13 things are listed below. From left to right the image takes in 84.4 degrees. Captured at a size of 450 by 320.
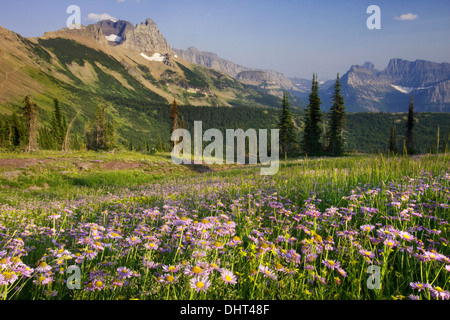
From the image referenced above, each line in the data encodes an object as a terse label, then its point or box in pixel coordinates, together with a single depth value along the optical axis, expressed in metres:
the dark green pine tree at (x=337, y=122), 53.16
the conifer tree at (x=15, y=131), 75.75
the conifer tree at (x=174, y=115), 56.62
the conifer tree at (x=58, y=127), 76.06
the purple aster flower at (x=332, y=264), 2.61
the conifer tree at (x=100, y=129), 69.38
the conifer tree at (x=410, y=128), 61.64
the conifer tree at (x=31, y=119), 43.62
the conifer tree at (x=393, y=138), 68.16
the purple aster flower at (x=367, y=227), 3.22
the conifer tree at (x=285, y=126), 56.75
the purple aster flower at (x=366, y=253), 2.78
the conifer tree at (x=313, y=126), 54.78
